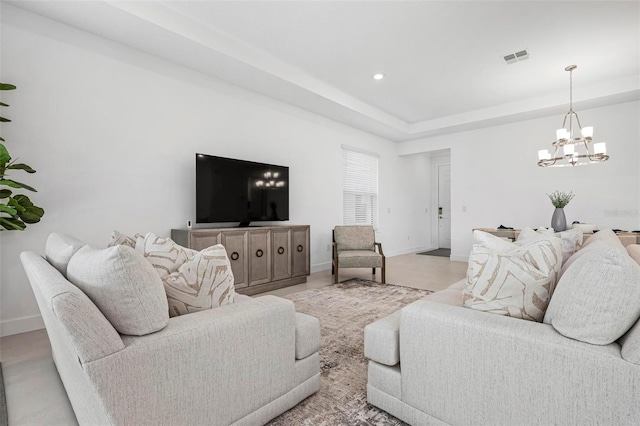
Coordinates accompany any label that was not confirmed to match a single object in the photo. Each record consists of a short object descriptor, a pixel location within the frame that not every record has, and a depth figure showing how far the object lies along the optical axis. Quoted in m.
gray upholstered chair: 4.74
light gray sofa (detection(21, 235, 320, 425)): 0.95
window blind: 6.13
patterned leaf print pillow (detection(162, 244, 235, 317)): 1.41
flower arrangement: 5.22
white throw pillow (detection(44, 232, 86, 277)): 1.40
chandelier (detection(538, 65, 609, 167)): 3.78
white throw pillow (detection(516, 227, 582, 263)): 2.05
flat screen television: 3.67
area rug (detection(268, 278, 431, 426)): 1.55
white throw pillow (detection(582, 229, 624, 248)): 1.89
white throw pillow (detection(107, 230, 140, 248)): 1.70
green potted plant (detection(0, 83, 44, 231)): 2.16
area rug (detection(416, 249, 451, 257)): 7.50
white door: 8.51
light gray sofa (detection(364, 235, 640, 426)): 0.99
